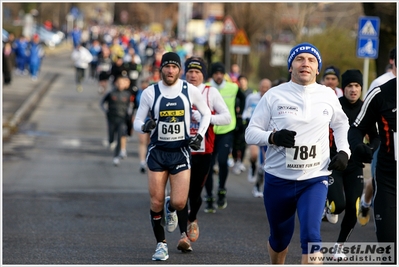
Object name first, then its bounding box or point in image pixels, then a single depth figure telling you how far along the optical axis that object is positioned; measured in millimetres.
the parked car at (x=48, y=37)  75825
